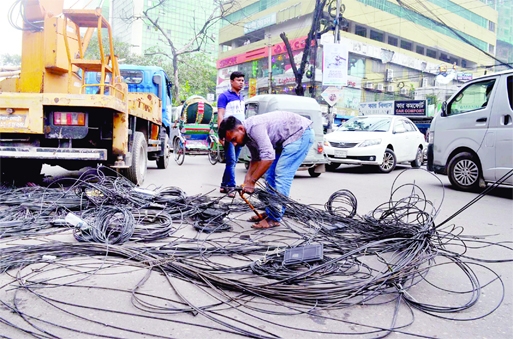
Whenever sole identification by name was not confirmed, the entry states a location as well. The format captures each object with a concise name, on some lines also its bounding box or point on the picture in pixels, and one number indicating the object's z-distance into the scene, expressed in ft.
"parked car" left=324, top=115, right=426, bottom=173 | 34.53
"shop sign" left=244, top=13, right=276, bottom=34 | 118.73
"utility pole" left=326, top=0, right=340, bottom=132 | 54.21
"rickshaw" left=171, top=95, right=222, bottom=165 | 40.55
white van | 21.45
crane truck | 17.13
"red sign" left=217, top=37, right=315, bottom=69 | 105.86
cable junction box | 9.01
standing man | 19.12
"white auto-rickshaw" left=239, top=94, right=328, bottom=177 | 29.25
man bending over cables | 12.26
